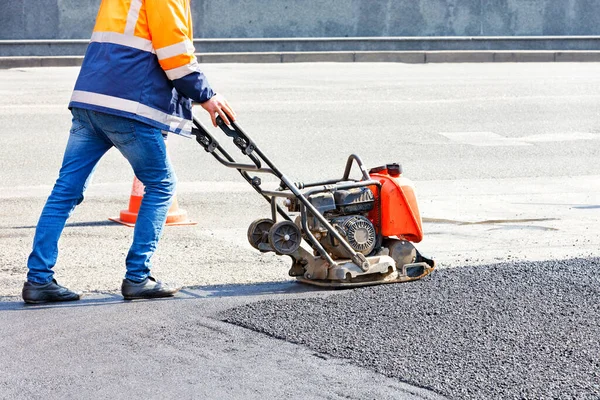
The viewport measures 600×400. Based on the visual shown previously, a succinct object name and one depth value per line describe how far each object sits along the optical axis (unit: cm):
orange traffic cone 1341
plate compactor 1003
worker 915
